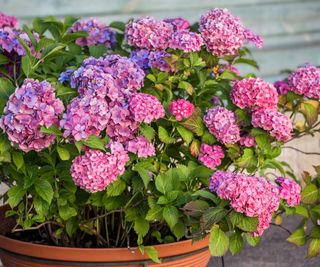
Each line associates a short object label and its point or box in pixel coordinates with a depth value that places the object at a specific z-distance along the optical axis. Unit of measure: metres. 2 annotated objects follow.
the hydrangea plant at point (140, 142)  2.11
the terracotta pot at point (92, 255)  2.29
